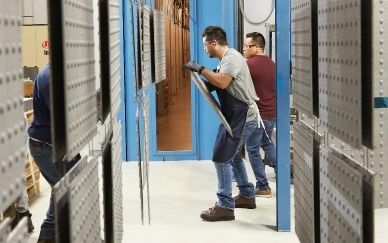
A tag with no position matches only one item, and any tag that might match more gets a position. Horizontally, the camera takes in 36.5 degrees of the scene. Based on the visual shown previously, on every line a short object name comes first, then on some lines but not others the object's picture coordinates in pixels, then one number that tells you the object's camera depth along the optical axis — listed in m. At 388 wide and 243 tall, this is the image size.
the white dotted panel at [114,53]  3.00
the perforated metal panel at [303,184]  3.21
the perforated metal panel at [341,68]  2.13
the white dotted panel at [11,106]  1.41
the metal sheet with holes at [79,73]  1.82
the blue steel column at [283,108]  4.90
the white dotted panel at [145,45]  4.64
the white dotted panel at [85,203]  1.92
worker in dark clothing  3.99
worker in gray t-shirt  5.20
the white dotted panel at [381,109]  3.10
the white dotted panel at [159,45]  5.93
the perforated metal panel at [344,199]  2.11
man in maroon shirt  6.10
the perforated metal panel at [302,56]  3.14
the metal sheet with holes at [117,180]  3.11
